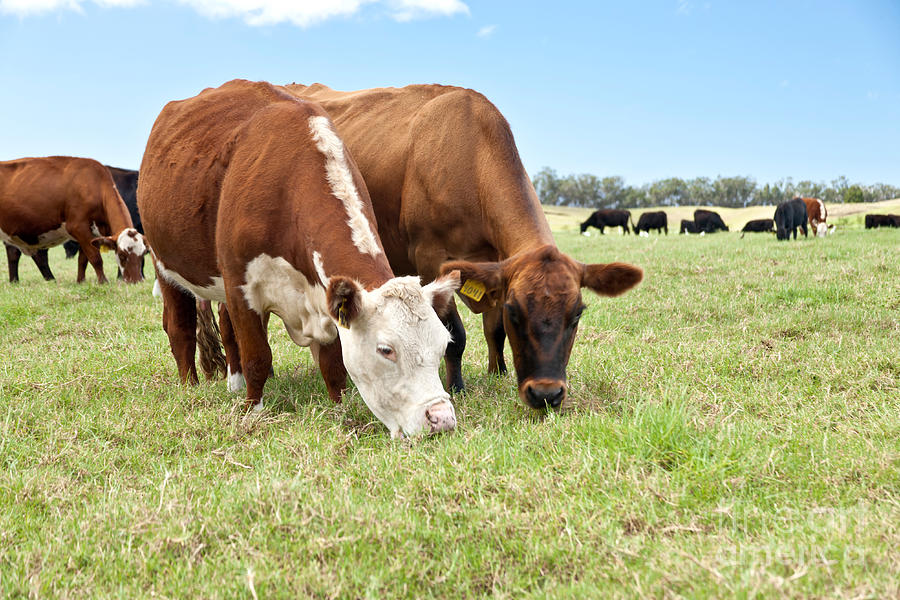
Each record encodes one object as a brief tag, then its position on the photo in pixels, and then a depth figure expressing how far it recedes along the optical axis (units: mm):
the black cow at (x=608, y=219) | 58719
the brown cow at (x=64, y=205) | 13844
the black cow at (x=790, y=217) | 26125
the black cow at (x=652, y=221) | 55500
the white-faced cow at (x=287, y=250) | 3924
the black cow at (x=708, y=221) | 52938
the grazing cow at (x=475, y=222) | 4332
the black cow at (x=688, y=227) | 53000
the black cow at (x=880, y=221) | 32375
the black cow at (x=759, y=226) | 45838
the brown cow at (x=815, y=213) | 30491
